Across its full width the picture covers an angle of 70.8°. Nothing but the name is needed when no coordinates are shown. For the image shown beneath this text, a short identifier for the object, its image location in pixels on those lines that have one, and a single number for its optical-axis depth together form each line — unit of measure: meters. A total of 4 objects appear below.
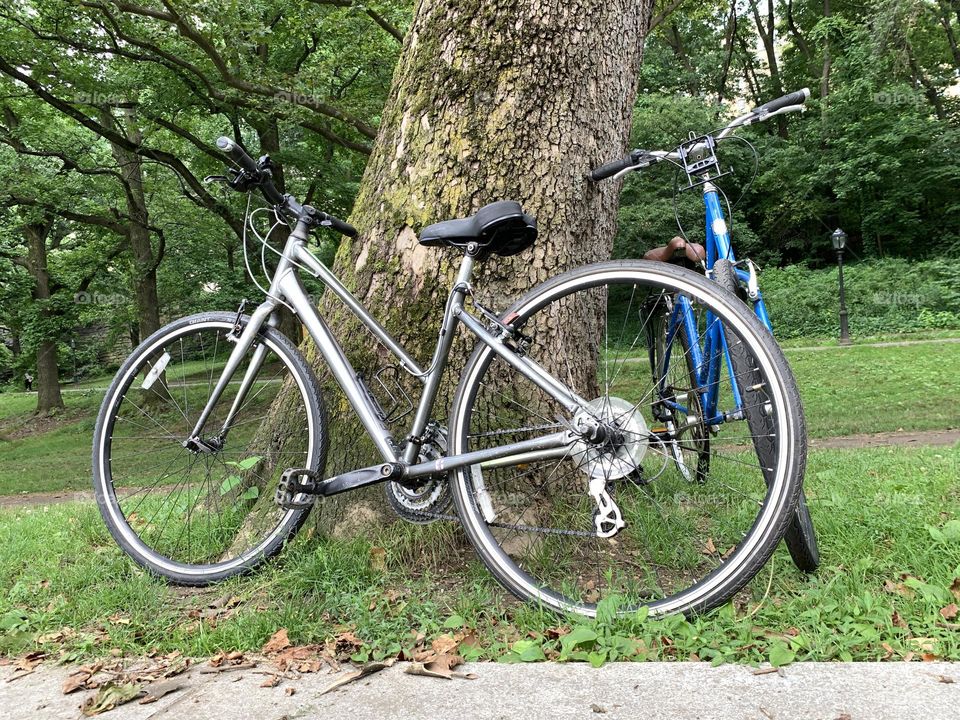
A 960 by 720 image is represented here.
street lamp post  17.95
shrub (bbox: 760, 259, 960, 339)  18.91
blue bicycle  2.16
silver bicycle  2.06
